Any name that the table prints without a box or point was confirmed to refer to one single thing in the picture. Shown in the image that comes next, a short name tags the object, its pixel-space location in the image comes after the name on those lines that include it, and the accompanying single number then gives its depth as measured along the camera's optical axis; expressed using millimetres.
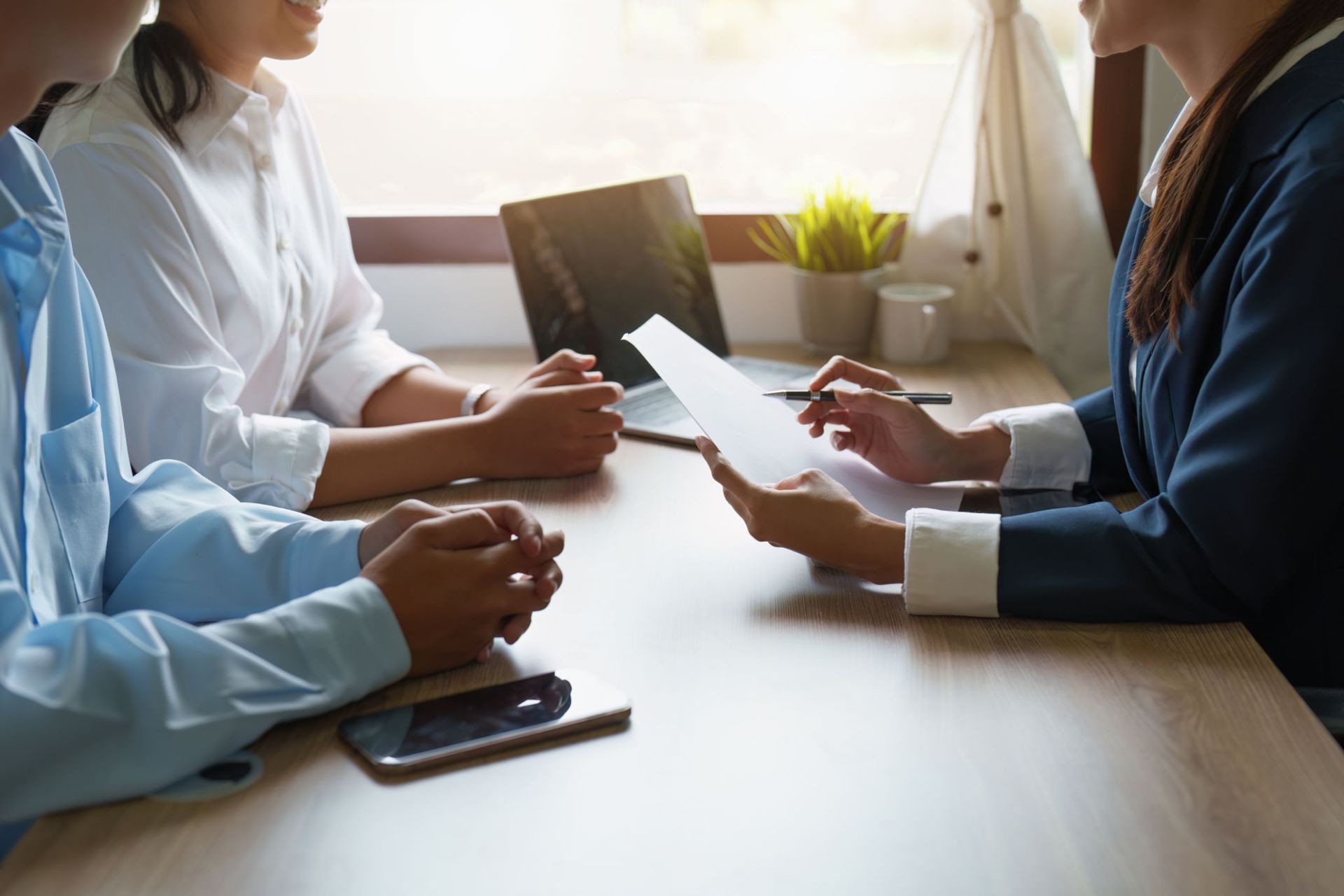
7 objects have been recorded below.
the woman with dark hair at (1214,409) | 870
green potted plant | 1788
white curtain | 1812
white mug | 1742
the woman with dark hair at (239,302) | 1162
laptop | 1563
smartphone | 737
